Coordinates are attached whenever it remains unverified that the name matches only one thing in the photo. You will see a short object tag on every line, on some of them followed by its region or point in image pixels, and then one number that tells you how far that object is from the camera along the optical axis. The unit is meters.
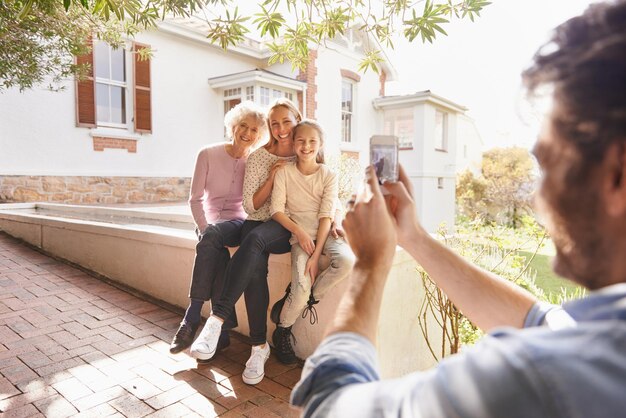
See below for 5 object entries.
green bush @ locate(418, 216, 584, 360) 2.72
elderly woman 2.90
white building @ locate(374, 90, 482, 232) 14.71
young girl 2.57
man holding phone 0.49
